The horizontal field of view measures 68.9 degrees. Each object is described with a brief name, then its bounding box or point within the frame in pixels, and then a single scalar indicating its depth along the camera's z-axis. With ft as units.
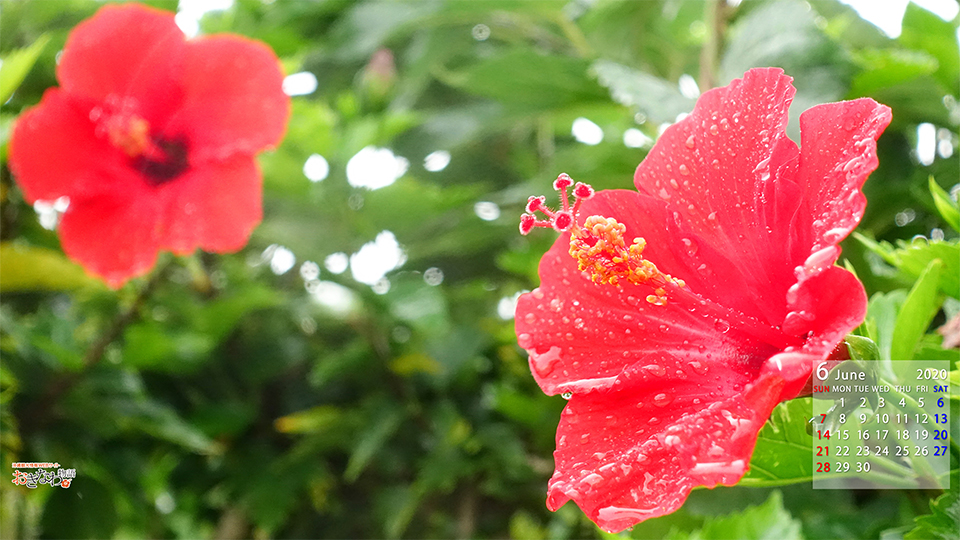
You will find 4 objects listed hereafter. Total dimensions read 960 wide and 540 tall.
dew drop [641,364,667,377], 1.04
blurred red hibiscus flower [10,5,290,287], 2.35
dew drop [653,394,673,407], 1.04
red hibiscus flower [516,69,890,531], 0.90
